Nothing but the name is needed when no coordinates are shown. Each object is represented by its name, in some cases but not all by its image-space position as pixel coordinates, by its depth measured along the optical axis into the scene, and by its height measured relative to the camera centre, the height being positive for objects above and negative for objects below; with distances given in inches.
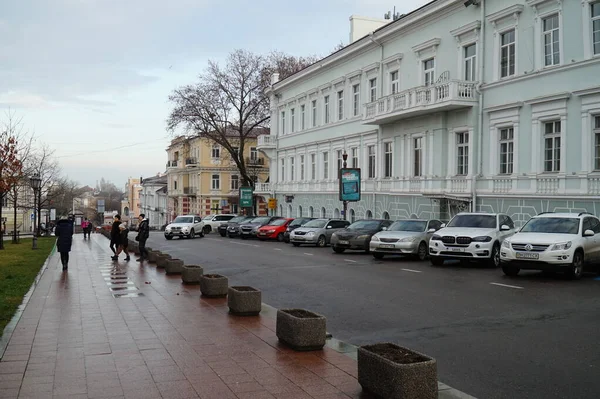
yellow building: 3208.7 +154.6
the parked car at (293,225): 1475.3 -45.6
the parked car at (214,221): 2126.0 -51.4
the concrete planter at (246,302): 420.8 -63.6
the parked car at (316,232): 1293.1 -54.1
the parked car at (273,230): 1588.3 -62.2
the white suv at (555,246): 628.7 -40.6
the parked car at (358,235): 1029.2 -47.4
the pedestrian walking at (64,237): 768.9 -37.6
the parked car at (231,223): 1843.0 -51.3
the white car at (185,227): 1759.4 -60.4
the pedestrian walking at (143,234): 912.3 -40.5
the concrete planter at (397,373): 220.4 -59.4
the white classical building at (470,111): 940.0 +174.0
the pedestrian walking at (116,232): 947.3 -39.4
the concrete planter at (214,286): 508.7 -64.3
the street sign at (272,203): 2106.3 +8.3
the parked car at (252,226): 1684.3 -53.8
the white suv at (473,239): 769.6 -40.6
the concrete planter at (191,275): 607.5 -65.4
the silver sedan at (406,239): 894.4 -48.2
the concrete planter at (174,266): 703.1 -66.6
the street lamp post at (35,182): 1394.7 +54.8
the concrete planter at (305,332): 315.9 -62.6
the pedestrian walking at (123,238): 955.3 -47.9
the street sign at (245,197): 2167.8 +29.0
